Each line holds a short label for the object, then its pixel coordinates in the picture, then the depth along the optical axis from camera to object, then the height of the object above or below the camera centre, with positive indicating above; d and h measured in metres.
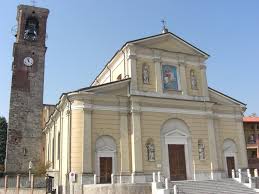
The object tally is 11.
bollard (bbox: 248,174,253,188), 21.51 -1.79
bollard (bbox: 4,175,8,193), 22.91 -1.49
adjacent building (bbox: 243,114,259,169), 41.06 +2.66
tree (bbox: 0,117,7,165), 40.28 +3.48
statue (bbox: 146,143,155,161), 22.28 +0.52
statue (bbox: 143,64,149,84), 24.14 +6.66
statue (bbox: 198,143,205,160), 23.95 +0.53
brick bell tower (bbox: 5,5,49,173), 26.34 +6.25
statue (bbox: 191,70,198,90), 25.83 +6.35
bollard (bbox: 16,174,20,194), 22.09 -1.68
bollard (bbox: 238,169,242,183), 22.42 -1.48
